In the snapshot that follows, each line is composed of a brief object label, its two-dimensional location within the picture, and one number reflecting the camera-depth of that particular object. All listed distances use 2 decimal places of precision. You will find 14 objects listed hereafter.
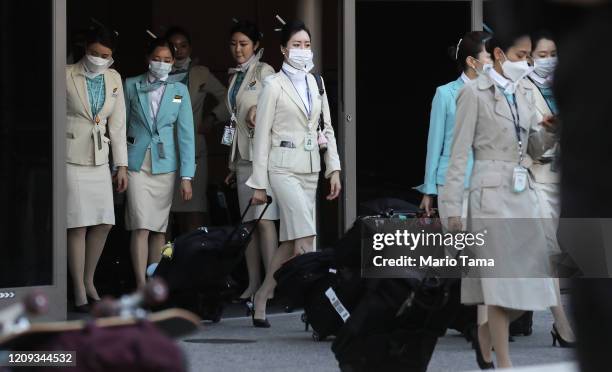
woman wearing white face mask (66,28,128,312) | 17.12
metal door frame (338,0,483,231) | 18.26
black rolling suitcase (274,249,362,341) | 13.10
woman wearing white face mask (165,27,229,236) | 19.43
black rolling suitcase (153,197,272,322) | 16.06
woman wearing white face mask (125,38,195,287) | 18.04
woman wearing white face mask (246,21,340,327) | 16.38
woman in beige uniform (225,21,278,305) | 17.60
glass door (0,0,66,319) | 15.84
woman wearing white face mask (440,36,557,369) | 12.10
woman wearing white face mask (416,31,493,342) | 16.32
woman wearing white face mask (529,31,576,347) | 15.14
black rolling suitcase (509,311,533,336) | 16.14
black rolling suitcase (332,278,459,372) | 10.90
